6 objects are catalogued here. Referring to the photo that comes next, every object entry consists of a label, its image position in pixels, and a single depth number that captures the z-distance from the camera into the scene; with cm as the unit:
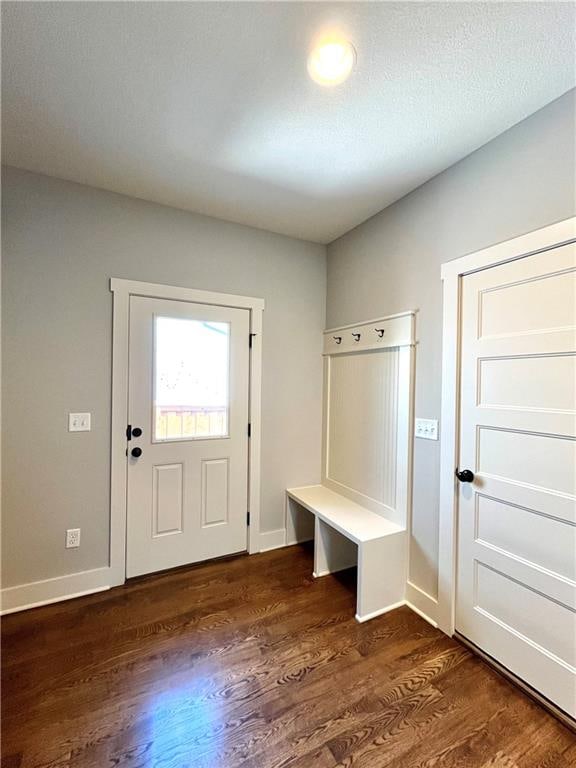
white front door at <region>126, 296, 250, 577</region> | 231
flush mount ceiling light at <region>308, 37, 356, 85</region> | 121
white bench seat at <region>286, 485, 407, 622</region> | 198
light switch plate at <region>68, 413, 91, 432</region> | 212
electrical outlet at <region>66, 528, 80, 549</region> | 212
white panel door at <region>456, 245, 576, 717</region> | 137
